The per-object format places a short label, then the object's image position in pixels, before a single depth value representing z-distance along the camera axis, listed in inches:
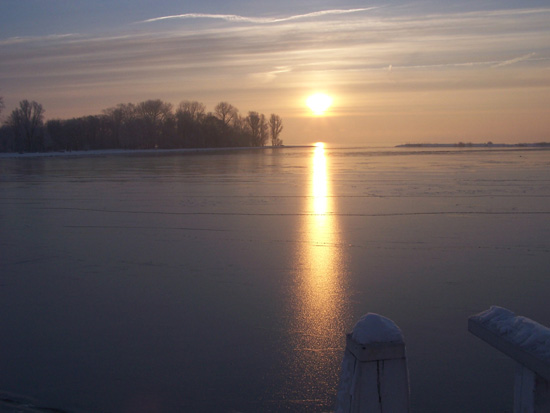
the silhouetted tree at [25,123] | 3767.2
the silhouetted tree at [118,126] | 4266.7
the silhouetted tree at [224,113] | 5329.7
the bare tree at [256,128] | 5807.1
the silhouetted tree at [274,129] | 6289.4
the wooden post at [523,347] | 73.6
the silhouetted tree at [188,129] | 4729.3
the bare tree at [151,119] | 4367.6
